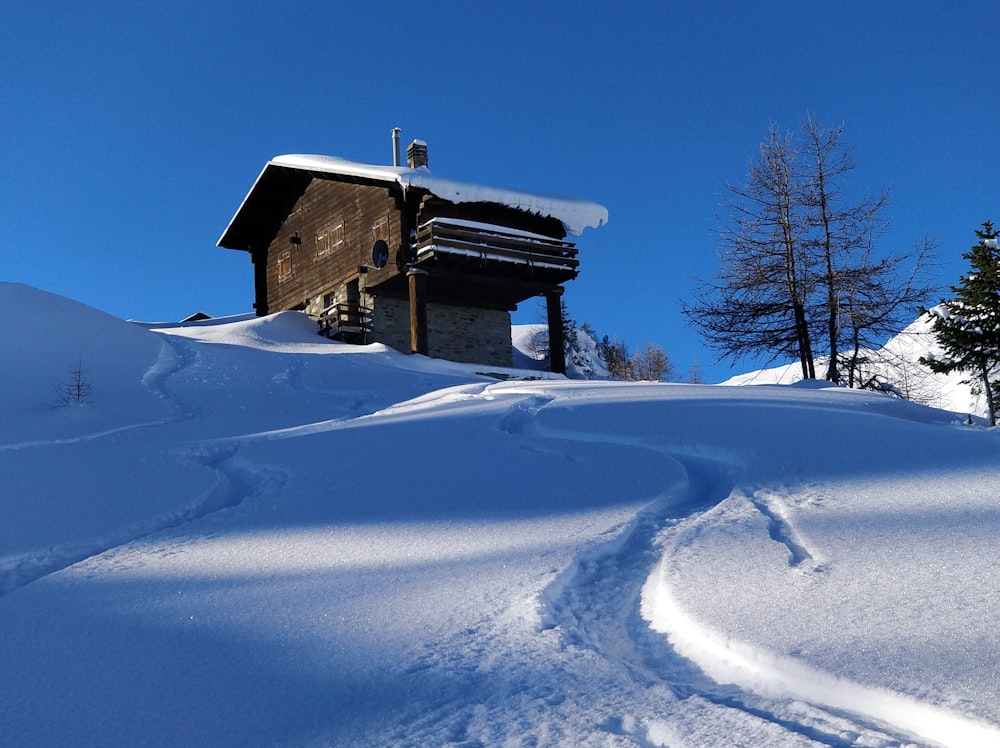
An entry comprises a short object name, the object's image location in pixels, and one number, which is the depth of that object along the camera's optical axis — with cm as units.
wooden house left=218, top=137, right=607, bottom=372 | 1869
